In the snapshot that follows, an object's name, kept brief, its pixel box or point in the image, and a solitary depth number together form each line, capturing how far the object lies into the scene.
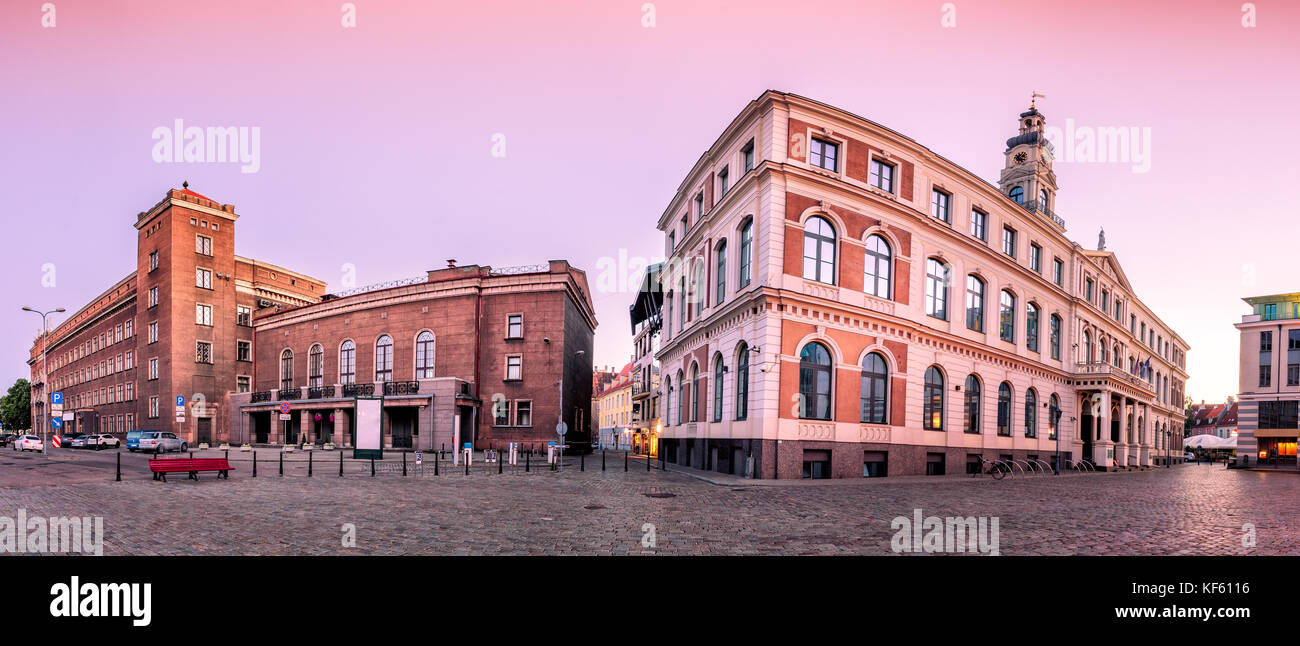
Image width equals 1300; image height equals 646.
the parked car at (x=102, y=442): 50.91
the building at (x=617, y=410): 99.44
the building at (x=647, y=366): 52.09
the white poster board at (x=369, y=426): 33.84
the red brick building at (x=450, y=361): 45.56
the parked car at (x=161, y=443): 43.81
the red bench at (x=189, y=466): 19.09
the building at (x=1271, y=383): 54.81
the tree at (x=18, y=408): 116.62
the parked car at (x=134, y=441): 46.41
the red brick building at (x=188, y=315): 58.22
